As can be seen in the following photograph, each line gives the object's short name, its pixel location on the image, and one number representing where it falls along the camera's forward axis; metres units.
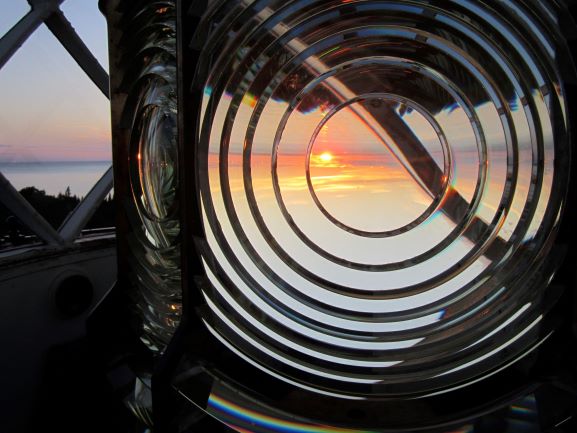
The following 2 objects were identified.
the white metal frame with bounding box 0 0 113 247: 1.94
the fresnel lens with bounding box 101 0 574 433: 0.42
